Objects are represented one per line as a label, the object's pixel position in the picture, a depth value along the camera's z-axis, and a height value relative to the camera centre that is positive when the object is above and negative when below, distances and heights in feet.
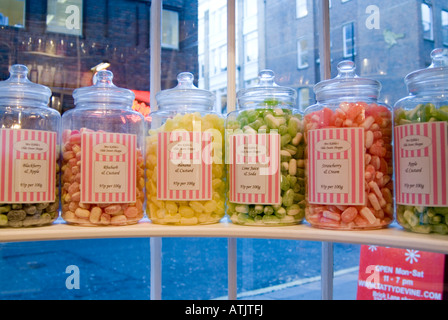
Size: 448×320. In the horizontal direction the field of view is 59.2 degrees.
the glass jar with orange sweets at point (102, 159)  2.95 +0.11
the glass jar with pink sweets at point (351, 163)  2.71 +0.07
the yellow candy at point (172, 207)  3.03 -0.26
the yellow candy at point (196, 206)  3.02 -0.25
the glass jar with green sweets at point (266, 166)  2.93 +0.05
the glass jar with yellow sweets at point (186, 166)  3.00 +0.05
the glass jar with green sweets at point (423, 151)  2.48 +0.14
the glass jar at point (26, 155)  2.83 +0.13
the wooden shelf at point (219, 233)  2.51 -0.41
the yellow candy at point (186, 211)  3.02 -0.30
